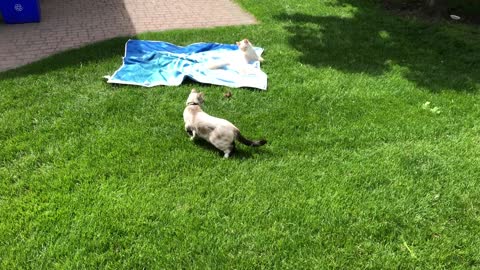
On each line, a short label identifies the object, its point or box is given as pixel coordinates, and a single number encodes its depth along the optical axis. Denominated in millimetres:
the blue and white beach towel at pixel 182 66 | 5746
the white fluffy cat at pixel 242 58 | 6117
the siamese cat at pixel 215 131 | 4121
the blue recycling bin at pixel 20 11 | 7574
